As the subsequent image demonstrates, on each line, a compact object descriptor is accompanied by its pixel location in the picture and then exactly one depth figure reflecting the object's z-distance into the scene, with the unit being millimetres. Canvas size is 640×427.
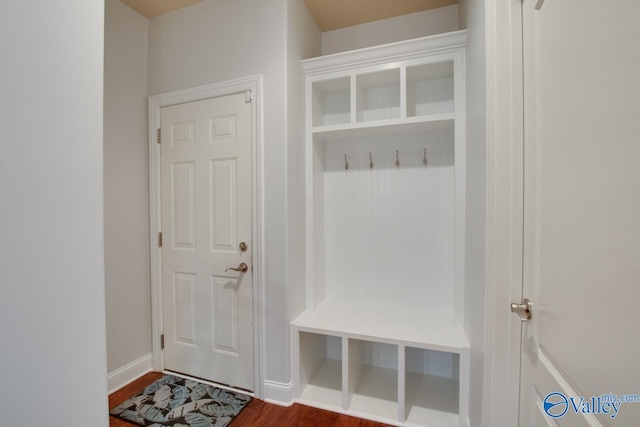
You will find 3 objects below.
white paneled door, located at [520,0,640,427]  554
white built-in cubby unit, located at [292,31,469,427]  1827
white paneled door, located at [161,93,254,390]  2025
